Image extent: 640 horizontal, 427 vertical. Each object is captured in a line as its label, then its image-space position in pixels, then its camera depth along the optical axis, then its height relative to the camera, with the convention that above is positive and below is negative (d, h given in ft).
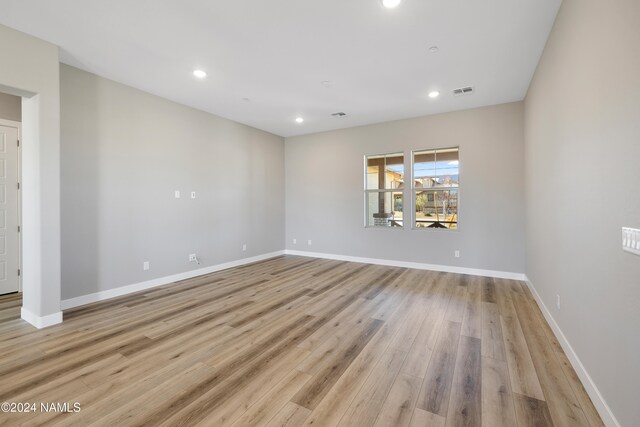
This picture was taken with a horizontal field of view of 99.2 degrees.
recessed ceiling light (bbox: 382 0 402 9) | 7.45 +5.73
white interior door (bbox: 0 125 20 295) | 12.57 -0.03
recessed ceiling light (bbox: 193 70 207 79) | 11.46 +5.85
